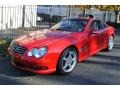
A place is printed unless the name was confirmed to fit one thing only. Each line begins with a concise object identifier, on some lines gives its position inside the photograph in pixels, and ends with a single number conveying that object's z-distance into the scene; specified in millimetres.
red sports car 2998
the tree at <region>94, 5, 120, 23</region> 9194
